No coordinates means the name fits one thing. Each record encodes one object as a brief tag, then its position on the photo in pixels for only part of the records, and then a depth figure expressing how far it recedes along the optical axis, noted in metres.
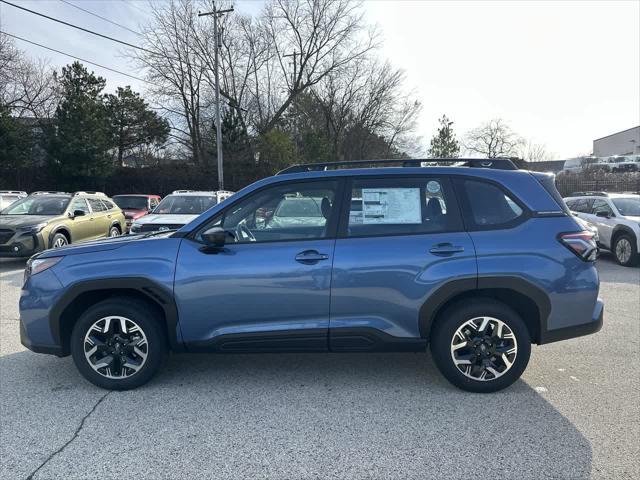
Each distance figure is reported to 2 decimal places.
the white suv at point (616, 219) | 9.29
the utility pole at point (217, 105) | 22.83
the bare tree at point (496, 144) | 55.94
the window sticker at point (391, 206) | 3.49
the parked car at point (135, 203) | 16.02
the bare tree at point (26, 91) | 30.06
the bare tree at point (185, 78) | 34.25
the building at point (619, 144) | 69.06
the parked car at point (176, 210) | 8.57
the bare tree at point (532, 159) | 73.10
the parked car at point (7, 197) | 12.82
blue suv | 3.35
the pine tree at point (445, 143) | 44.34
